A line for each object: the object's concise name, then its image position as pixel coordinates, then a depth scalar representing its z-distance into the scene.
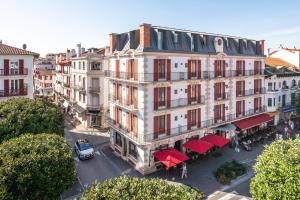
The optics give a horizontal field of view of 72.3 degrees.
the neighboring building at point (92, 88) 36.56
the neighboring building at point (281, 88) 36.51
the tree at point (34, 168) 12.31
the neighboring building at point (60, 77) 47.70
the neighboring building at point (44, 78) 65.83
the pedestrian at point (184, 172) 22.18
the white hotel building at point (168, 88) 23.07
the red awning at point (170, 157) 21.45
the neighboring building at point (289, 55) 45.04
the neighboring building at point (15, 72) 30.16
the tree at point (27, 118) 18.18
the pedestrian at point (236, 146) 28.37
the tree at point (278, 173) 11.38
